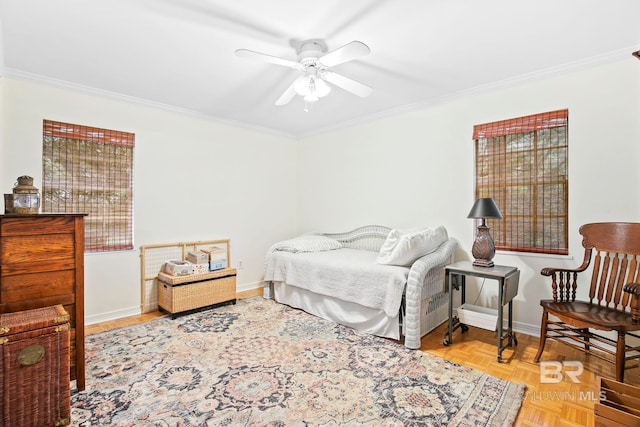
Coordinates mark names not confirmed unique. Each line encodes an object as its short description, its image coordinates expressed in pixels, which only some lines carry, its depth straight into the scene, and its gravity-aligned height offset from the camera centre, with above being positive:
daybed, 2.75 -0.72
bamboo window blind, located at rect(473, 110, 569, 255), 2.88 +0.32
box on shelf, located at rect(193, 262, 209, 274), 3.67 -0.69
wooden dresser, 1.89 -0.37
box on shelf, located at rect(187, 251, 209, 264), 3.74 -0.57
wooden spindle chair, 2.22 -0.60
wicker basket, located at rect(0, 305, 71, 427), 1.61 -0.86
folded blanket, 3.97 -0.45
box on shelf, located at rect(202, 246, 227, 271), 3.80 -0.60
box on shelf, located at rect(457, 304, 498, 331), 2.63 -0.93
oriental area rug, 1.82 -1.19
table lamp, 2.73 -0.23
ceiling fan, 2.11 +1.05
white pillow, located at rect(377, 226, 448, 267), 2.87 -0.34
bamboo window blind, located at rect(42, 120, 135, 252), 3.09 +0.32
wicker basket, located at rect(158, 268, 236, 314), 3.40 -0.91
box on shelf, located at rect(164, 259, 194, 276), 3.53 -0.66
